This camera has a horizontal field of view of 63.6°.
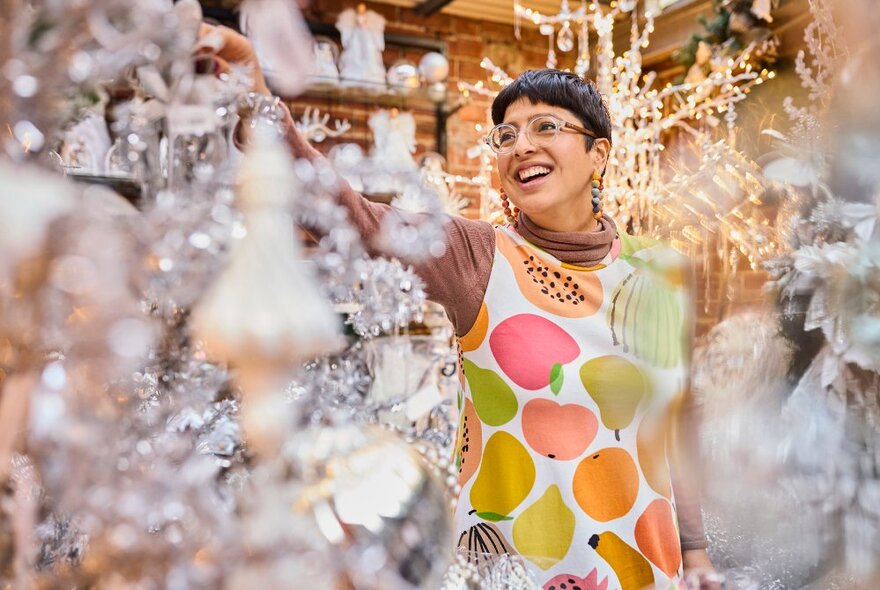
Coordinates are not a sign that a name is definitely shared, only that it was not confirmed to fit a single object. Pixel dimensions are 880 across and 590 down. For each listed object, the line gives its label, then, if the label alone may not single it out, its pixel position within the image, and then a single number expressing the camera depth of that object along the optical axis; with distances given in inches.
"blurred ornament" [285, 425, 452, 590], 13.1
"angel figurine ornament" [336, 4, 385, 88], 103.8
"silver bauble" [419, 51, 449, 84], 105.3
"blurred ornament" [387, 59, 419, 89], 105.3
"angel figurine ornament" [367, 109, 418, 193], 106.6
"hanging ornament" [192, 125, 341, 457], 12.0
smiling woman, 33.9
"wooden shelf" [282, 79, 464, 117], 104.1
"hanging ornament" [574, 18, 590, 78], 80.4
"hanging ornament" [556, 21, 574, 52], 78.8
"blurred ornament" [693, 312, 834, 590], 16.9
